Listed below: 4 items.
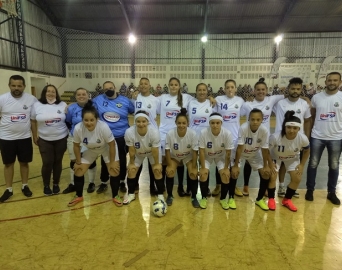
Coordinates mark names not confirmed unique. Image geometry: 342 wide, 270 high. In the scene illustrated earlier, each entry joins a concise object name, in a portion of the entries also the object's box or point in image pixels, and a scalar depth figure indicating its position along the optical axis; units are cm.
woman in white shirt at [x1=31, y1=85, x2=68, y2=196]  383
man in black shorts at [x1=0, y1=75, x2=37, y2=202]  370
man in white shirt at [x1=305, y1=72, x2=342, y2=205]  371
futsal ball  330
